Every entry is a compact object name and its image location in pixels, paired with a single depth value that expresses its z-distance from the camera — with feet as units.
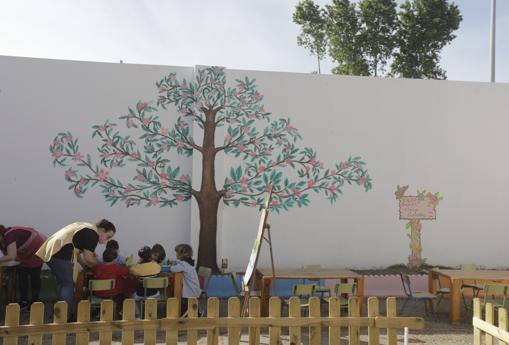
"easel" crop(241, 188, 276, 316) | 17.04
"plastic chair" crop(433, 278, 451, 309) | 26.40
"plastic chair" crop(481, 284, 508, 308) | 22.72
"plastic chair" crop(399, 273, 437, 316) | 24.54
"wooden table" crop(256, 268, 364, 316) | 23.66
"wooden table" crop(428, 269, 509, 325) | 23.65
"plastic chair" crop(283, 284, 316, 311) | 22.40
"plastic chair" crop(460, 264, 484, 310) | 25.22
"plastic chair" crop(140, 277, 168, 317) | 22.20
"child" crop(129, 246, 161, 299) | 22.77
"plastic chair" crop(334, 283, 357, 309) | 23.00
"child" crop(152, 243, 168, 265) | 24.95
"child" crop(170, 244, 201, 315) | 23.22
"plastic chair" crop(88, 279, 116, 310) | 21.12
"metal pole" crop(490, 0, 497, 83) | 47.19
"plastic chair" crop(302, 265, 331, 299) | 24.29
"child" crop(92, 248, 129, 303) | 22.04
